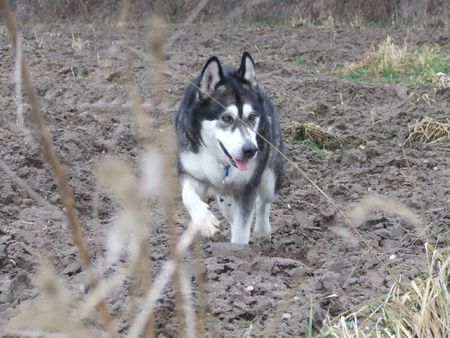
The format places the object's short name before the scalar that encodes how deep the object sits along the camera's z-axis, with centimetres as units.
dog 1069
